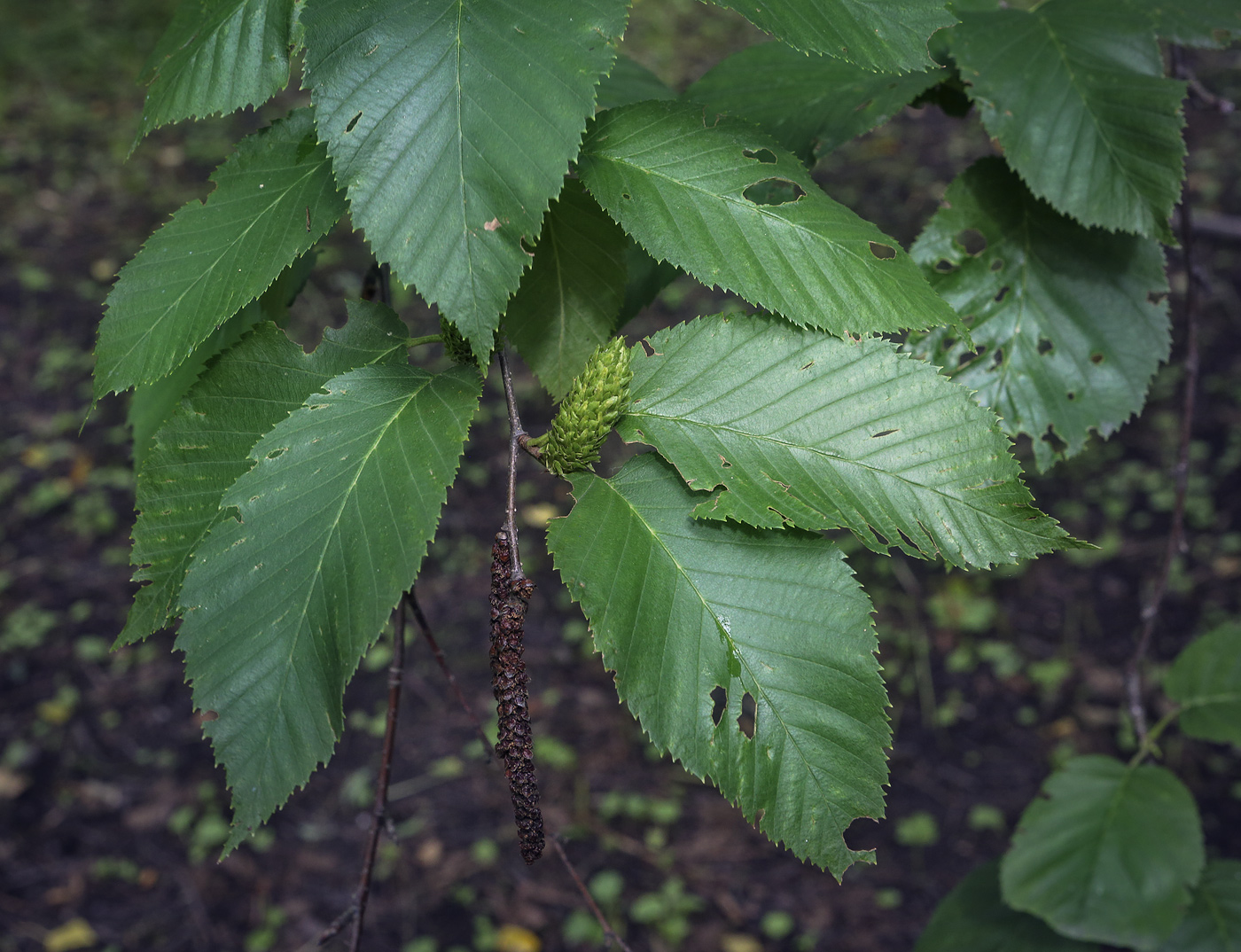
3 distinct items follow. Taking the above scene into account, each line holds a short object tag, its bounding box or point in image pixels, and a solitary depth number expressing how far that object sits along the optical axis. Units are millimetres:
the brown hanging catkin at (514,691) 446
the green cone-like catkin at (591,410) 456
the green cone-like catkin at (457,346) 468
